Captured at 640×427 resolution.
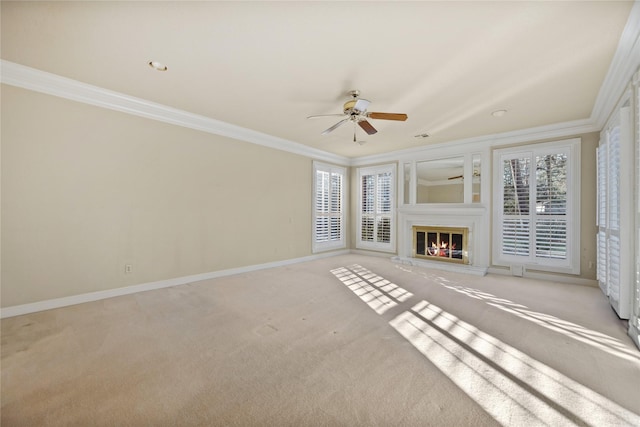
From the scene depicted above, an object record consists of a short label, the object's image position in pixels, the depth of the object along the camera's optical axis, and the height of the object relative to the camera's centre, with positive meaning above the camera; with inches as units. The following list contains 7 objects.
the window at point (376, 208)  260.5 +6.4
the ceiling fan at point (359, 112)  127.5 +50.5
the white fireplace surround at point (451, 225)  202.8 -8.2
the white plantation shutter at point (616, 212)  105.2 +1.9
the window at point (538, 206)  172.4 +6.3
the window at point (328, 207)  253.5 +7.2
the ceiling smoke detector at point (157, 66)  107.7 +58.9
